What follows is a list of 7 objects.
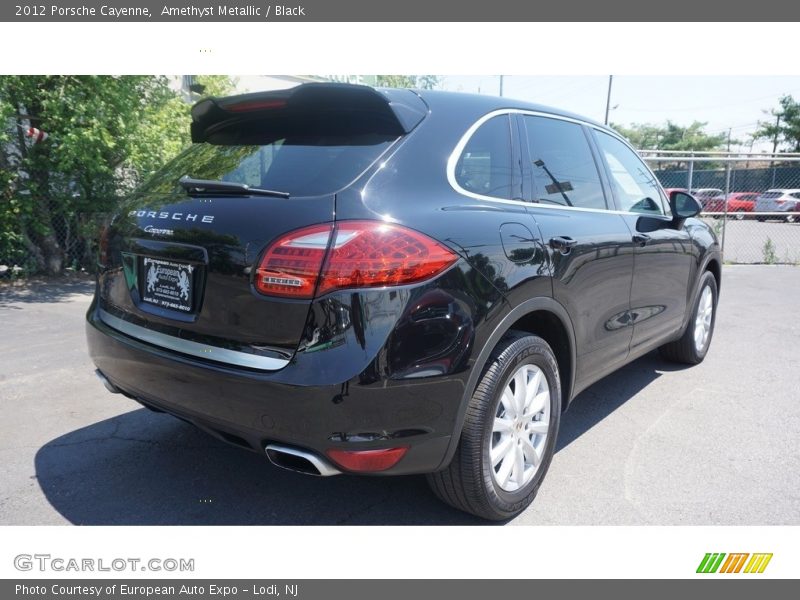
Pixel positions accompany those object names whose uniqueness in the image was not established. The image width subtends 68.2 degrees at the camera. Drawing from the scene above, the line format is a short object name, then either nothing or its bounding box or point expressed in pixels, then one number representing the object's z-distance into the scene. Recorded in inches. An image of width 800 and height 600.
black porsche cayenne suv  78.7
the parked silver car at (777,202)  808.3
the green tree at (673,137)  2647.6
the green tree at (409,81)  910.7
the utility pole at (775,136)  1728.6
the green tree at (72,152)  279.0
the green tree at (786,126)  1630.2
